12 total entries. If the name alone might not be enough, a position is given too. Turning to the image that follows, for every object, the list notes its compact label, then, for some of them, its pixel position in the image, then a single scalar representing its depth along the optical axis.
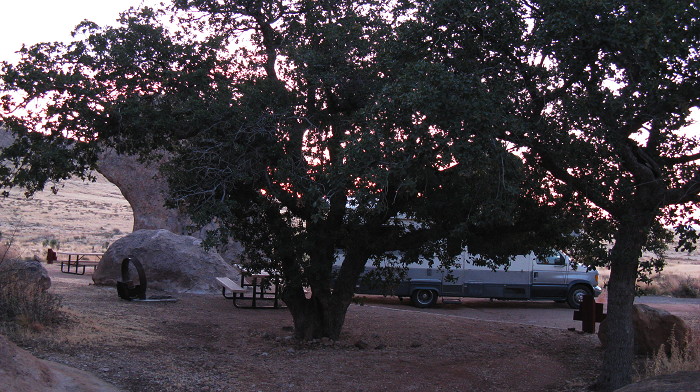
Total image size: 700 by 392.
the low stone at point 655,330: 11.65
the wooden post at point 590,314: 14.13
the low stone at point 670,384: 5.96
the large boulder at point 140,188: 24.12
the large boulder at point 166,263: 18.92
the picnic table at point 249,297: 16.66
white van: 19.94
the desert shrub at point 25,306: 10.36
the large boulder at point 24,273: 11.38
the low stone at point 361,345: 11.99
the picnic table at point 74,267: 23.78
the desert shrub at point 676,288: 27.45
